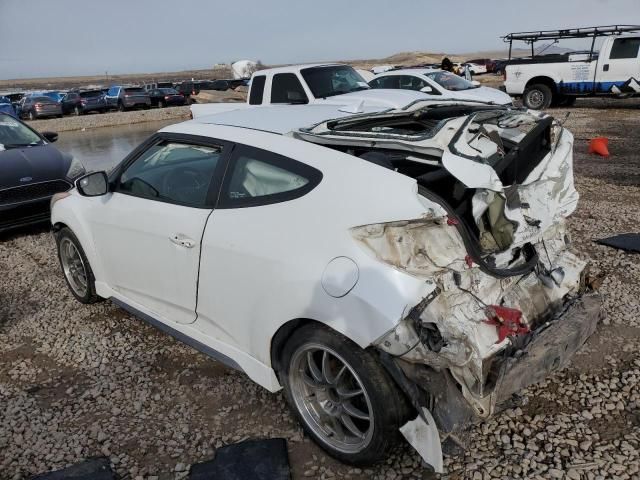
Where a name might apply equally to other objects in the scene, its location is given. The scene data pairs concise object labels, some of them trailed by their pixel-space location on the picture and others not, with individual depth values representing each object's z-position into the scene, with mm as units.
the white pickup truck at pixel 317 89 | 9477
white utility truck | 15531
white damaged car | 2246
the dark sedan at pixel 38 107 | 27578
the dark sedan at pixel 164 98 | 32406
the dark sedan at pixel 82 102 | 29809
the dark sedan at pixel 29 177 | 6363
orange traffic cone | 9750
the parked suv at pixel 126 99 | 30594
